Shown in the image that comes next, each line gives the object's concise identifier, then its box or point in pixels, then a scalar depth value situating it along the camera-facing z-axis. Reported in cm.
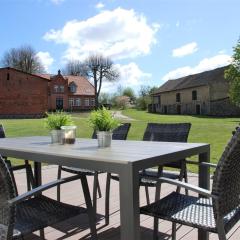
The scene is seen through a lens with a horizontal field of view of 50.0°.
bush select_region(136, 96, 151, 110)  4238
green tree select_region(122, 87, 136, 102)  4680
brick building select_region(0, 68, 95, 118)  3088
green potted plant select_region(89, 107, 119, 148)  203
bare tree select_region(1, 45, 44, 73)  3818
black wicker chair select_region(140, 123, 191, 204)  224
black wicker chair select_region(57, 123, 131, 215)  270
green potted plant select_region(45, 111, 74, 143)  239
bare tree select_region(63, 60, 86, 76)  4153
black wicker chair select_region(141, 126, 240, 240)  132
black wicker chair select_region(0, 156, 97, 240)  138
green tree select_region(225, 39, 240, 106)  2395
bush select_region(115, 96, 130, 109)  4043
